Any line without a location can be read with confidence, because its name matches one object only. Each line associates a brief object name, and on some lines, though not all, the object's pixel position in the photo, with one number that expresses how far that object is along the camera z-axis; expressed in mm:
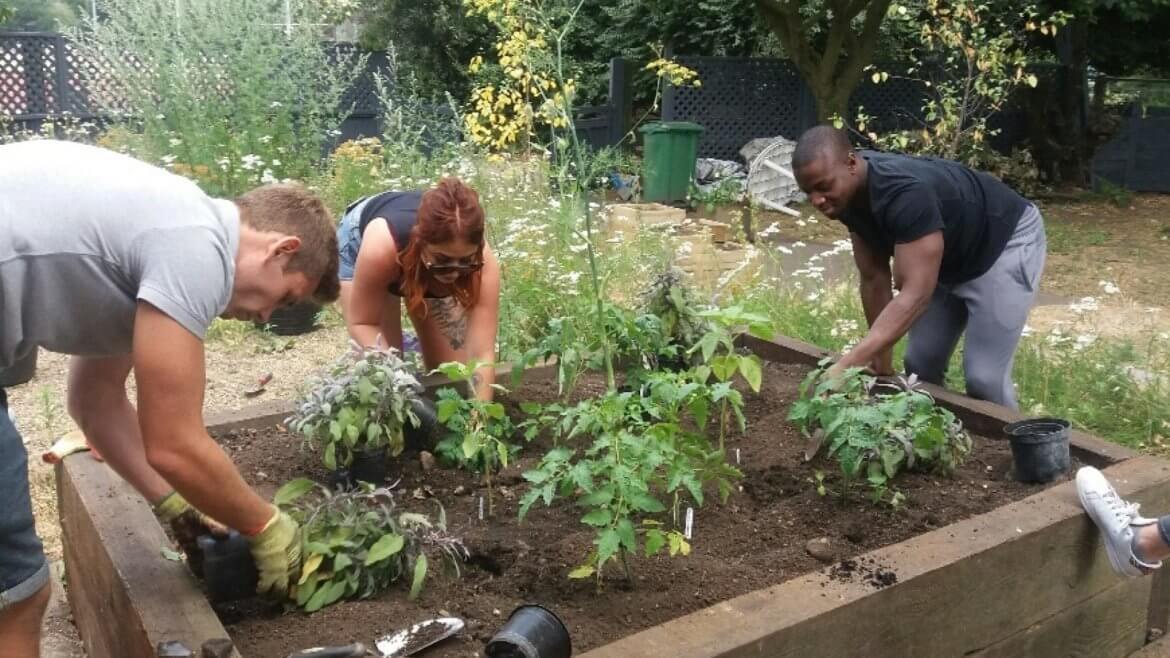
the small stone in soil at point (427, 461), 3141
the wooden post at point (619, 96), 13297
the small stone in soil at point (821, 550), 2555
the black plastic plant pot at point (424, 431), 3164
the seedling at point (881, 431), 2902
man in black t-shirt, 3354
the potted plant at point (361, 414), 2830
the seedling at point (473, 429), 2814
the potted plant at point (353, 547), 2281
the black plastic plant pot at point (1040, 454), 2971
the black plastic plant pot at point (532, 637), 1947
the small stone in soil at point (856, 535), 2695
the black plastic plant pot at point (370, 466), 2930
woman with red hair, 3115
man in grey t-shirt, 1811
